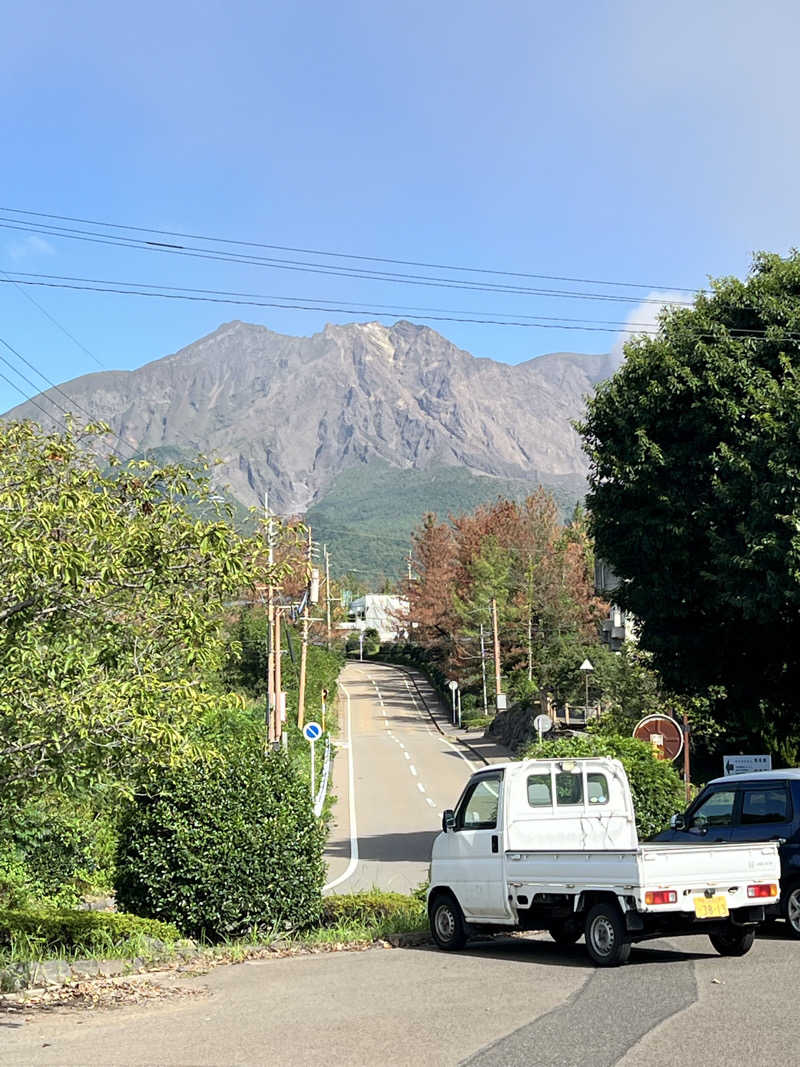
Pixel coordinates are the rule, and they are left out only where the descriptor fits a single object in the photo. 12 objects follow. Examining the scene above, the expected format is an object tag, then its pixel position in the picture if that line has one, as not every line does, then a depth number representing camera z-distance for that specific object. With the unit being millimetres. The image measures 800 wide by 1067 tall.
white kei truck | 11555
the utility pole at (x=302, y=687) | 54675
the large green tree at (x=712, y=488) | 23266
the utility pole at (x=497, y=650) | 69844
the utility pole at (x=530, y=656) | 68944
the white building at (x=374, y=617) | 165238
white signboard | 22562
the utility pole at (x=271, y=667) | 39553
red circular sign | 22609
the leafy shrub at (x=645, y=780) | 20344
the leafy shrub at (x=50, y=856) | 17422
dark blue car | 13875
